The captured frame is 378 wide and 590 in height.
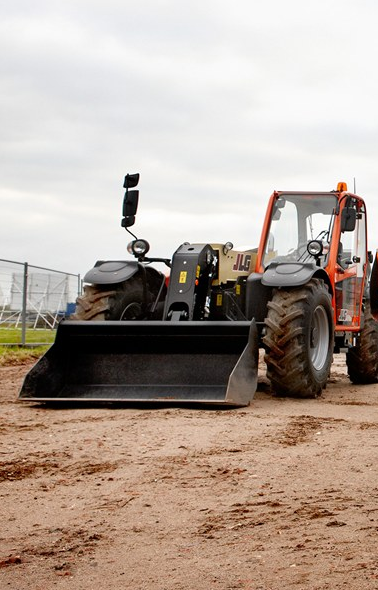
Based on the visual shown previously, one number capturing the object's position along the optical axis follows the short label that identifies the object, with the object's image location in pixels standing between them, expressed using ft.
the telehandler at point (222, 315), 33.78
